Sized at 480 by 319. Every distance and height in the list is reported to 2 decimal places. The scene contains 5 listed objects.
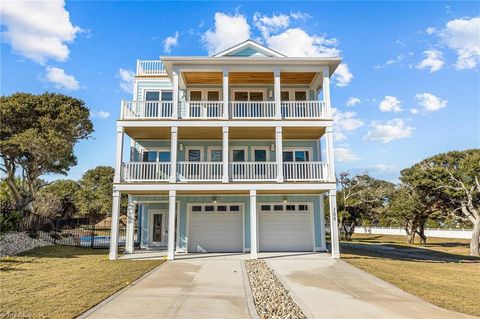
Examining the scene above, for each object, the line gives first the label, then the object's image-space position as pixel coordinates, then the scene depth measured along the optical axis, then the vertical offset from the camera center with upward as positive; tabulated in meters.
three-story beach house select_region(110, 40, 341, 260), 14.48 +3.04
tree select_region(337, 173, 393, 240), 31.80 +0.96
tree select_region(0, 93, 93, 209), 18.84 +4.81
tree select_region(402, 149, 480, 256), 24.64 +2.40
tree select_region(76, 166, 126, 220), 40.06 +2.35
